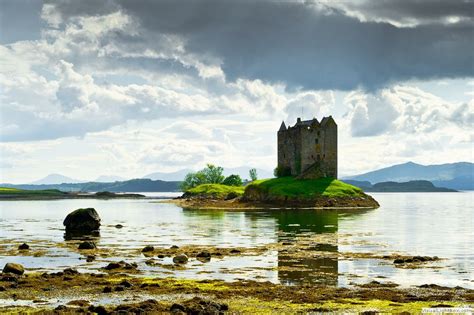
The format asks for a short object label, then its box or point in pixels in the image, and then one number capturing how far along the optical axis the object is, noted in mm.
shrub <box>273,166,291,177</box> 181500
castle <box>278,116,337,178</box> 172000
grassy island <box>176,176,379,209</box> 151000
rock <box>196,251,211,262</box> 47144
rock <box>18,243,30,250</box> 54766
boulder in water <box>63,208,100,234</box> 78438
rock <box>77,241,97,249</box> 54922
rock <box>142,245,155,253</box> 52531
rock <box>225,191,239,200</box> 182700
